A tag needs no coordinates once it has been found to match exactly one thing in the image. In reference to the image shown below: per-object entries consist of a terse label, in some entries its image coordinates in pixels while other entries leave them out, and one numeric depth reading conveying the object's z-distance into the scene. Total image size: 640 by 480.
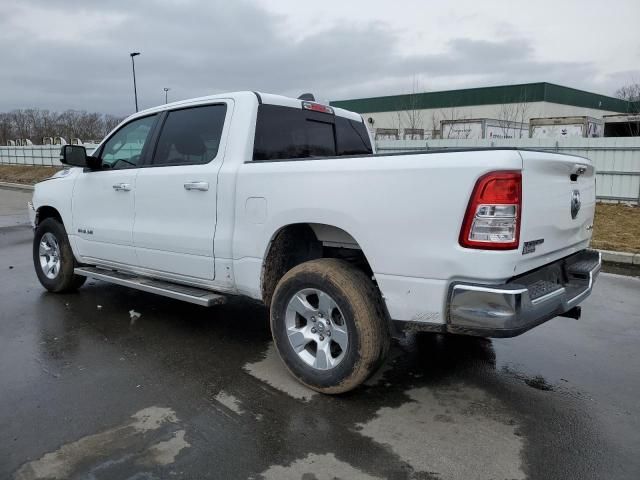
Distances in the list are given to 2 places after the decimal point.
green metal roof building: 45.94
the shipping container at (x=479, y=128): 24.17
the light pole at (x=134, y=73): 34.09
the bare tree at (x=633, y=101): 29.04
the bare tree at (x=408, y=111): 45.72
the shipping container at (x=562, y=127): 22.72
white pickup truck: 2.88
